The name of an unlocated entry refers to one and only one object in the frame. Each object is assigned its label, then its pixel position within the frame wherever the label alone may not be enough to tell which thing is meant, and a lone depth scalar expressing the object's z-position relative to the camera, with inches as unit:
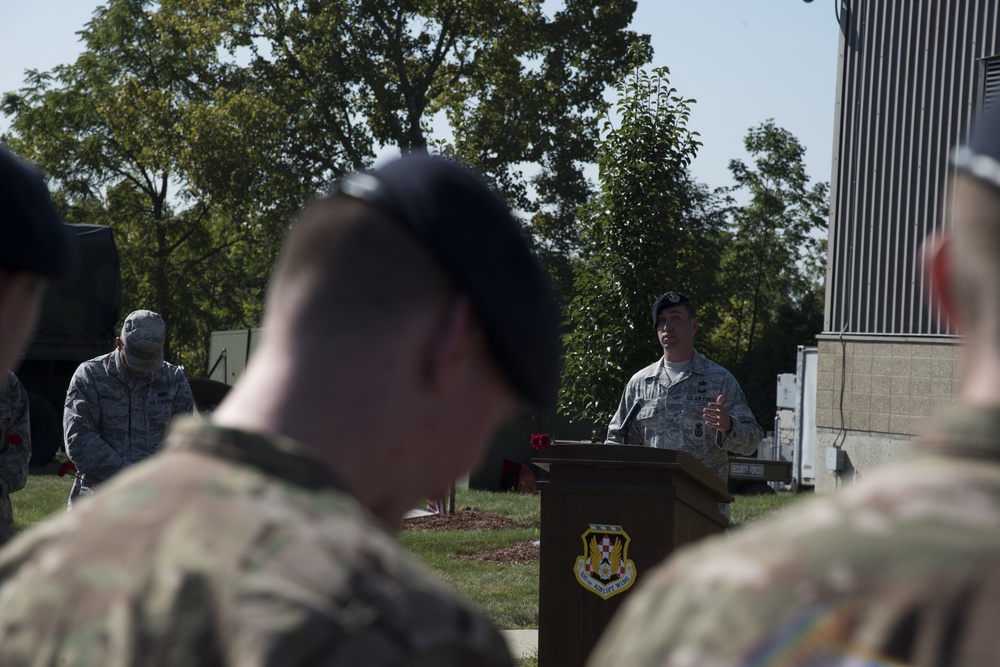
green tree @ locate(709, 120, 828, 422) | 1594.5
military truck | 737.0
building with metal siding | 565.0
